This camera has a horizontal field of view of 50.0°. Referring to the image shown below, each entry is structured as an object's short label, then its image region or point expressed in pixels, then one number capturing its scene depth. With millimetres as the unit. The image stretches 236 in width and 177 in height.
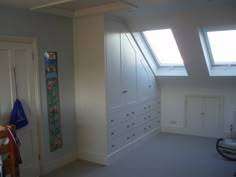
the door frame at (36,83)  3468
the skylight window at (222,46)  4521
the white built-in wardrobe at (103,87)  3932
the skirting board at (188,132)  5319
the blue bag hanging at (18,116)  3256
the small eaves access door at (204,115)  5309
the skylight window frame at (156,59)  5041
